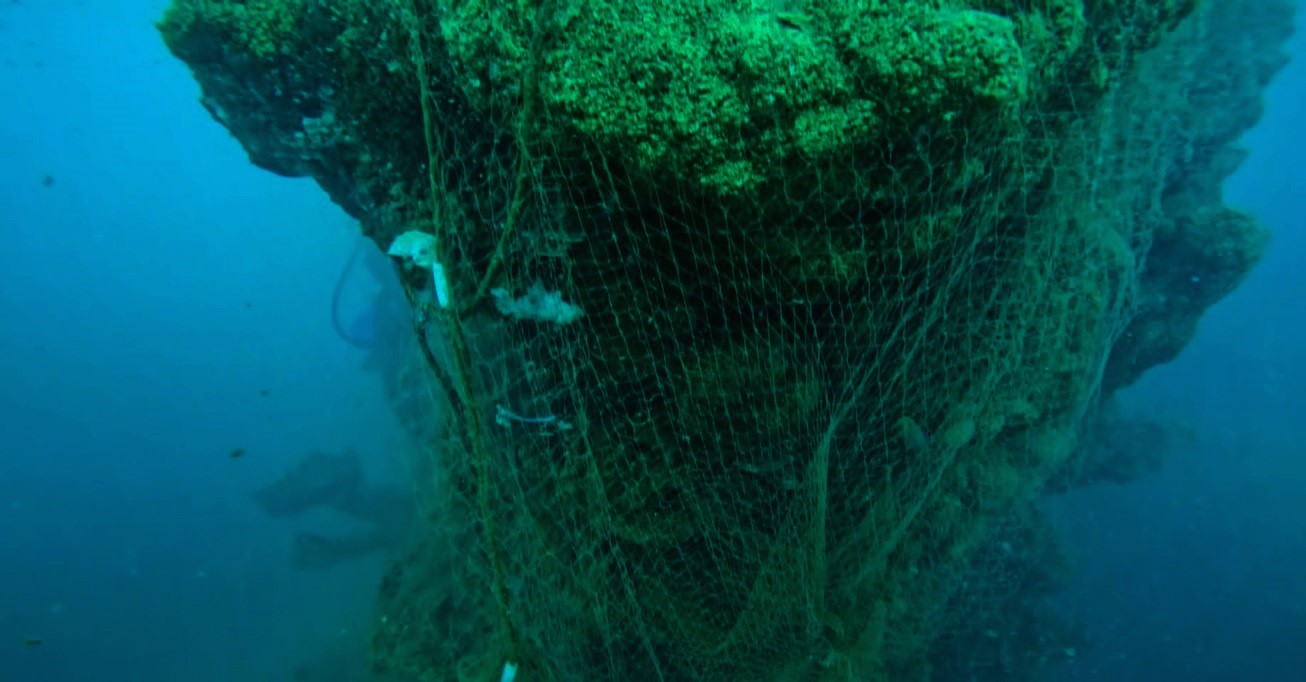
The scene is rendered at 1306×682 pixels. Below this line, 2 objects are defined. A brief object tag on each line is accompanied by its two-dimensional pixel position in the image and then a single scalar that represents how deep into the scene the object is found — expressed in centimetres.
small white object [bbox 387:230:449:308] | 216
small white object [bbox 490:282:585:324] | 217
